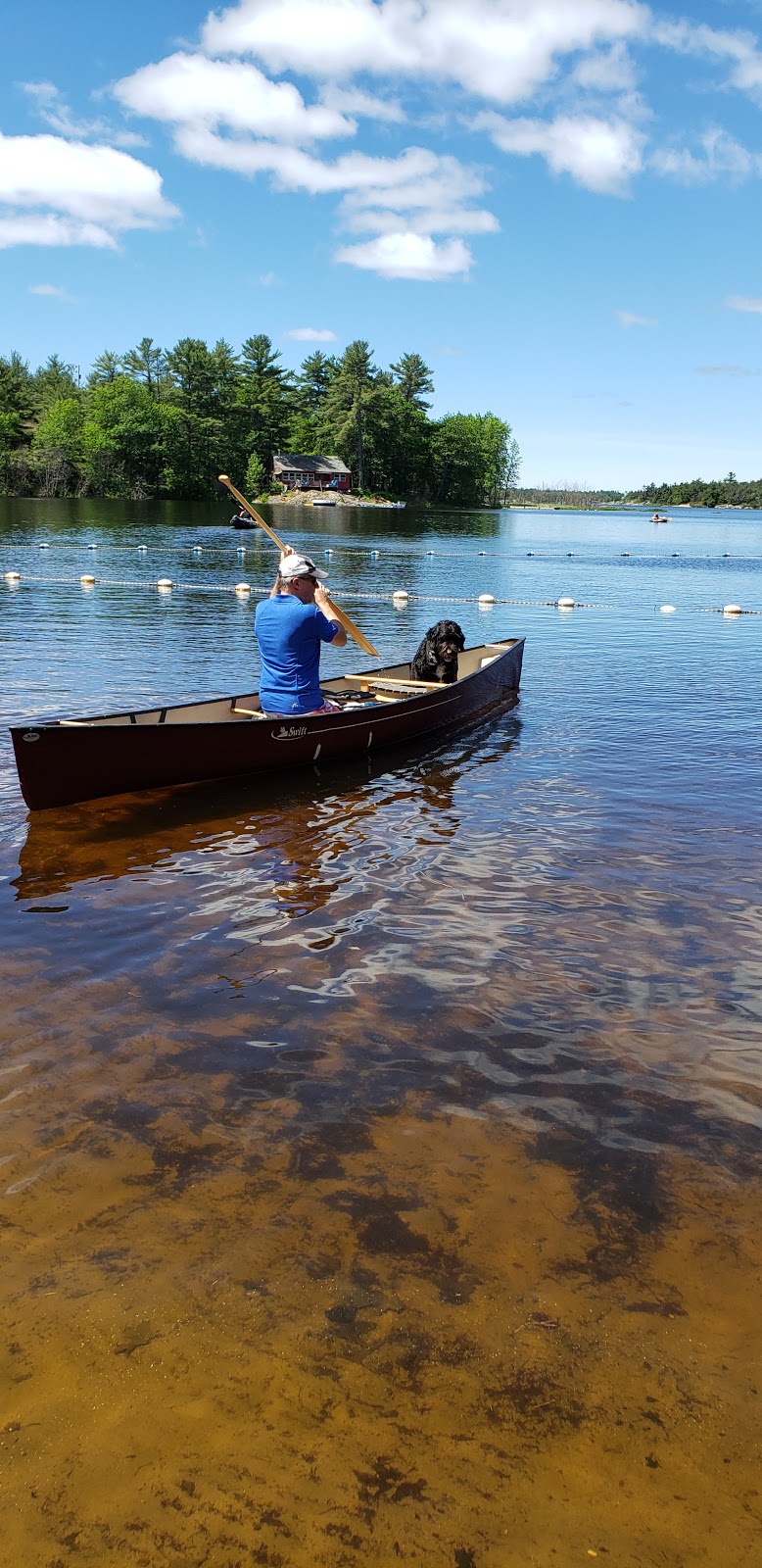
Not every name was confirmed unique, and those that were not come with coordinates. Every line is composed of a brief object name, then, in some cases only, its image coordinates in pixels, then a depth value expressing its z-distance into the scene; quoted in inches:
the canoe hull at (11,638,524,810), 342.6
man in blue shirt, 385.7
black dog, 525.3
